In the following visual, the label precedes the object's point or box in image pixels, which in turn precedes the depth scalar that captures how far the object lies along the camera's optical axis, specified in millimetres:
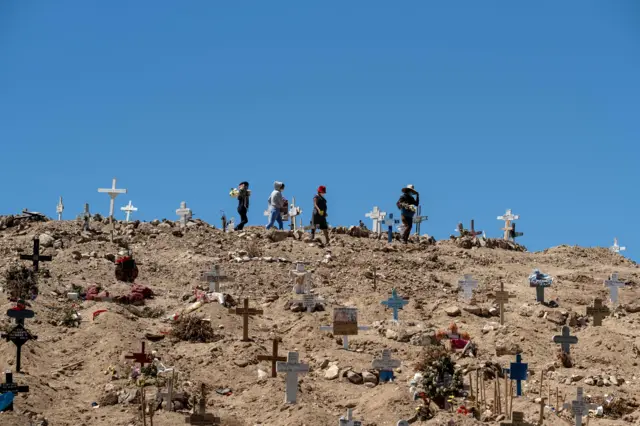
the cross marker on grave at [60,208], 43859
